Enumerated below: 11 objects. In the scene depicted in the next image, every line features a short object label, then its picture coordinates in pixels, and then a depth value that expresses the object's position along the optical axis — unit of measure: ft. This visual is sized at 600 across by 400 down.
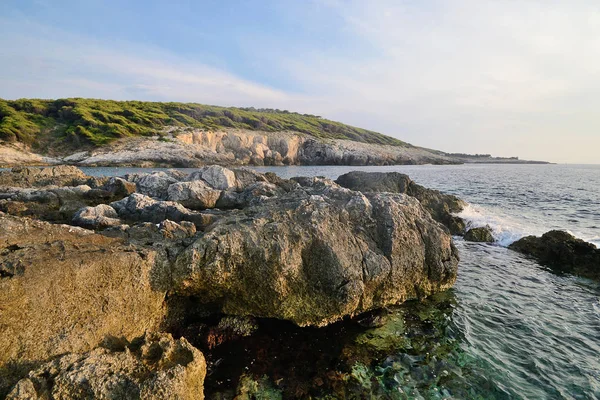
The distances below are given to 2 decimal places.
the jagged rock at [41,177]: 73.46
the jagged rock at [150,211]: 45.38
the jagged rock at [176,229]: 32.96
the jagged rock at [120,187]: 66.33
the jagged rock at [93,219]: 38.09
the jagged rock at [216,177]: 73.05
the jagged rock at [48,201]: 45.54
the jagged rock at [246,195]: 63.72
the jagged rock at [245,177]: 76.74
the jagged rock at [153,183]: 69.51
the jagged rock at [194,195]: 62.03
